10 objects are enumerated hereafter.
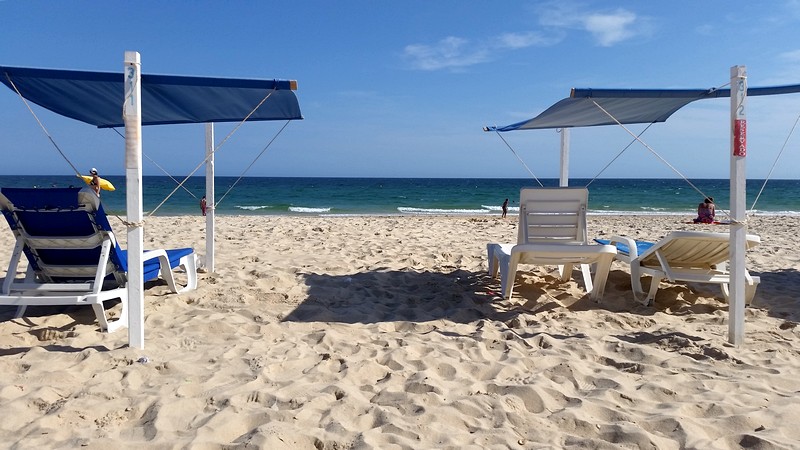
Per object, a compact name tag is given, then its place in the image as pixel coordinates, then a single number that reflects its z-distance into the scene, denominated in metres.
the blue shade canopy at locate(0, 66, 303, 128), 3.36
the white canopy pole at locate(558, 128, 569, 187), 6.07
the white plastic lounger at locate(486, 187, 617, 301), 4.40
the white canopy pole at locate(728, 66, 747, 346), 3.29
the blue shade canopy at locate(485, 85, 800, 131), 3.74
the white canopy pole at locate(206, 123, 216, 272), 5.31
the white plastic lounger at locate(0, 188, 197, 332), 3.46
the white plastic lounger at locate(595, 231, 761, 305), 4.18
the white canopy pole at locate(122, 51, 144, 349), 3.10
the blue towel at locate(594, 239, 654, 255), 4.99
